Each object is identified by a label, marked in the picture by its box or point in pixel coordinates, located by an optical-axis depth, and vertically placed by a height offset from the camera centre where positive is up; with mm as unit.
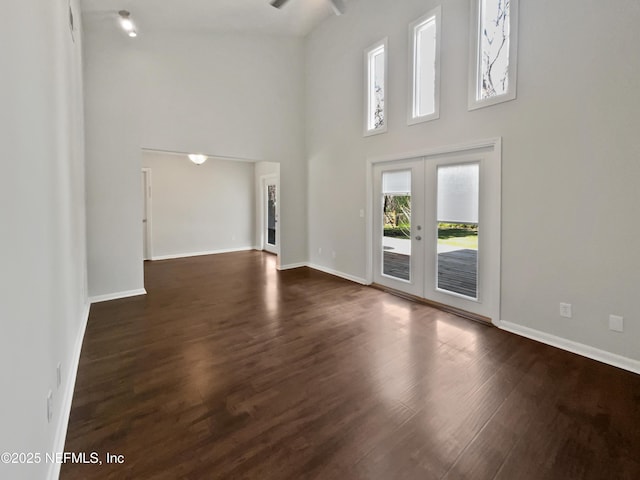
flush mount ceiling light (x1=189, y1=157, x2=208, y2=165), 6512 +1472
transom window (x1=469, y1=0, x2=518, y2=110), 3148 +1942
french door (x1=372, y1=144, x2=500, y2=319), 3498 -73
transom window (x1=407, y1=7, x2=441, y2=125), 3898 +2134
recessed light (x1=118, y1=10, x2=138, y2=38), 3816 +2714
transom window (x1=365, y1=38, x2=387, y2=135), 4762 +2256
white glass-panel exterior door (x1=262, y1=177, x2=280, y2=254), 8156 +283
